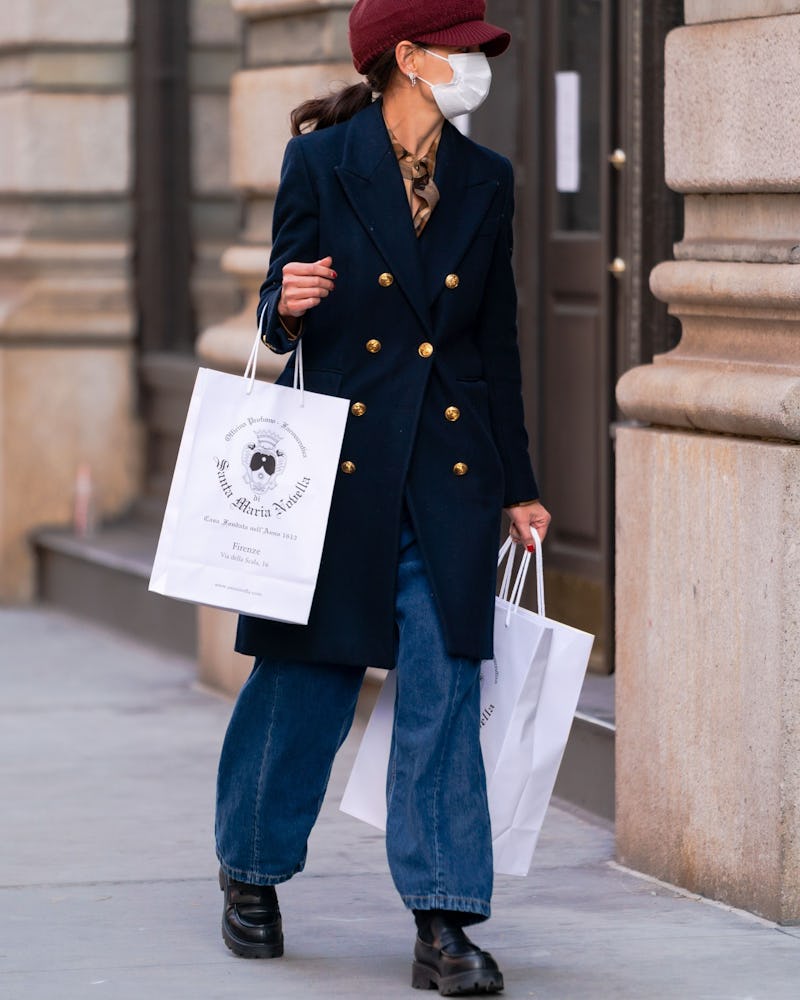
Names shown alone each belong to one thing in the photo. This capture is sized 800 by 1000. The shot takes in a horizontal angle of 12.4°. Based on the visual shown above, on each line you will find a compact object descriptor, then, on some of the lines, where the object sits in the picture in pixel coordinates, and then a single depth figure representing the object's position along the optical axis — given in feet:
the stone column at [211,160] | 54.40
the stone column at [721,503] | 26.38
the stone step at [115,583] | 48.69
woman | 23.71
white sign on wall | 39.70
